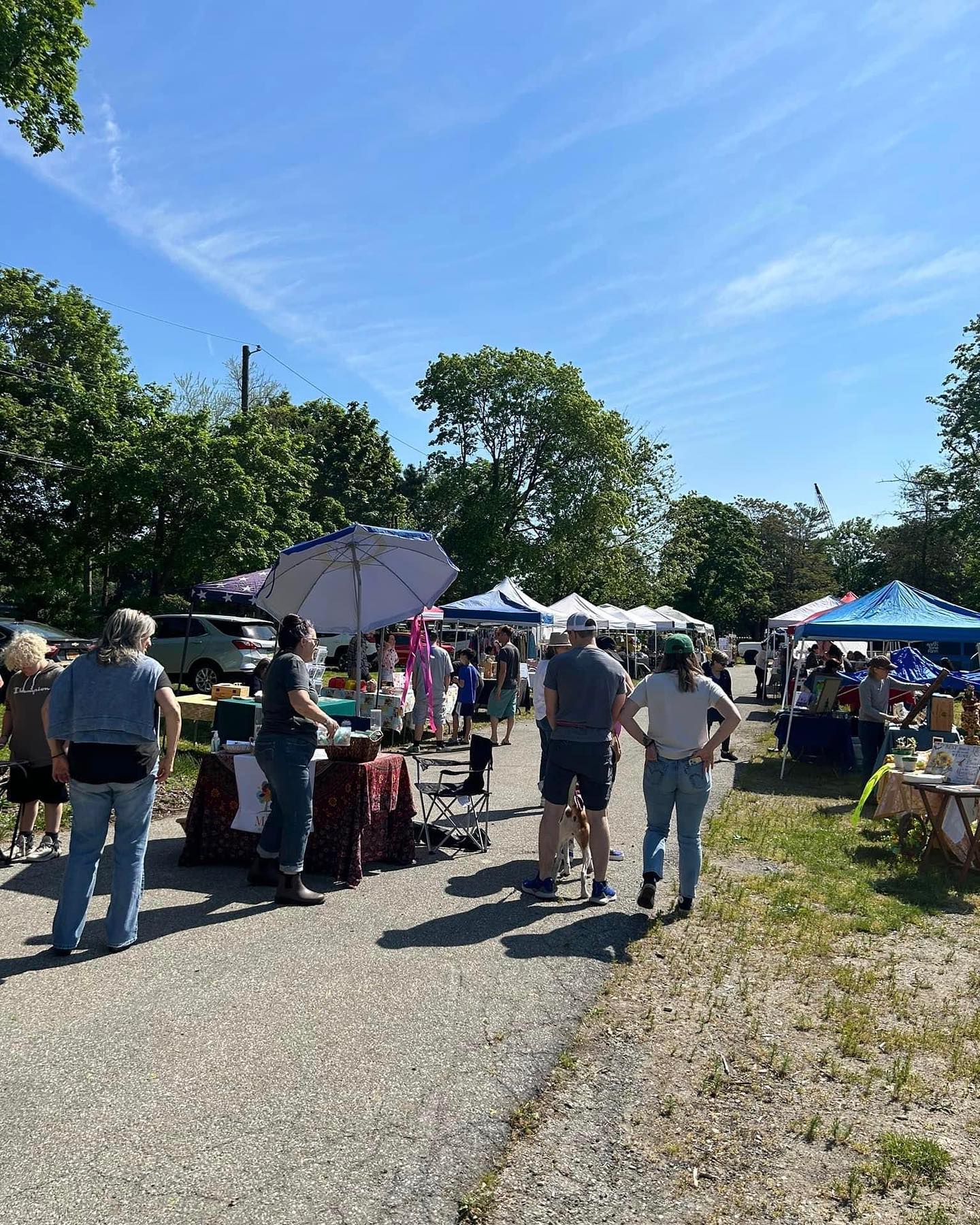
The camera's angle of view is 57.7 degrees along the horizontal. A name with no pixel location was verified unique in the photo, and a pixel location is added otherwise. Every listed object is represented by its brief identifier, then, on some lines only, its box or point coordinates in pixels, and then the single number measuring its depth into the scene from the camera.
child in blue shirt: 13.86
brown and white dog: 6.06
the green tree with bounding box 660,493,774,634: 62.59
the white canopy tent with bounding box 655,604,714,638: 30.75
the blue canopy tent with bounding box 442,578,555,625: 17.64
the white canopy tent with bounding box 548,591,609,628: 20.72
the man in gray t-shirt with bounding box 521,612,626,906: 5.52
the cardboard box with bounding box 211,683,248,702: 10.26
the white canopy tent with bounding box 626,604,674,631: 27.42
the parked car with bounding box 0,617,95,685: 16.23
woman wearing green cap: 5.39
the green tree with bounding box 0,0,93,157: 12.82
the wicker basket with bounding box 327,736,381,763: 6.10
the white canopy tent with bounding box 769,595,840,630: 20.70
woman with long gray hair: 4.45
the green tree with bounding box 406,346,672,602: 34.28
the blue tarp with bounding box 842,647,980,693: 12.74
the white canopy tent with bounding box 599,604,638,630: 24.82
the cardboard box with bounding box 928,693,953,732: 9.26
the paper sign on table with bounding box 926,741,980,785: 6.88
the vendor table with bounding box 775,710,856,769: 12.37
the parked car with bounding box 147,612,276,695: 18.16
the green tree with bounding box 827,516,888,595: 55.94
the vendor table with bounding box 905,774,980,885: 6.59
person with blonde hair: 6.23
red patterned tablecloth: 6.05
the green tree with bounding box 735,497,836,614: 73.06
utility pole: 25.45
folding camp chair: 7.00
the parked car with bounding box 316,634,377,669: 25.33
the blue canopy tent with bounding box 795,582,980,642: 11.80
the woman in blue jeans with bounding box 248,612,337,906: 5.36
